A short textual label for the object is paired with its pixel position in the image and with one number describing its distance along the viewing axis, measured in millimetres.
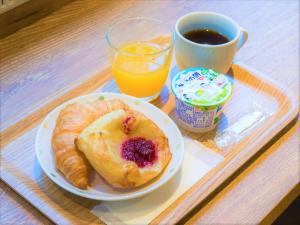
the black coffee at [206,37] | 995
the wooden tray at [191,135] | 757
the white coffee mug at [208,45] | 950
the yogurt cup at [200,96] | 860
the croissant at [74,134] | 743
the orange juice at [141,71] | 900
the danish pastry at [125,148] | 735
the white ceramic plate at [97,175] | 741
